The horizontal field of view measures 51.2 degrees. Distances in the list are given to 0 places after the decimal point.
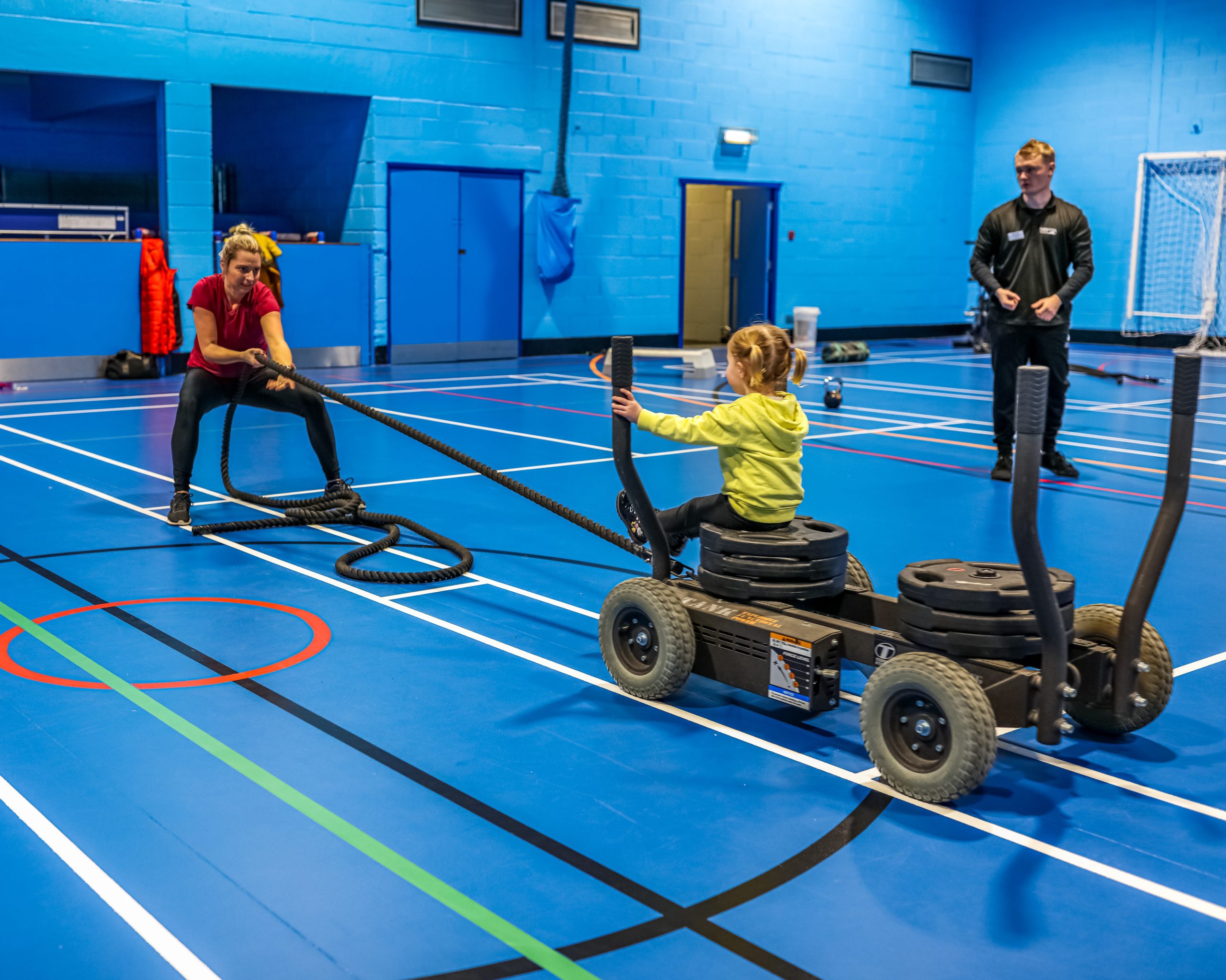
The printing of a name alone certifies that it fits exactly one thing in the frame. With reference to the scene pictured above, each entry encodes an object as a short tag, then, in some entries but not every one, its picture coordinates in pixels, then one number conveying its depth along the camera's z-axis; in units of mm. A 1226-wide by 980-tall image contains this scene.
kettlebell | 12055
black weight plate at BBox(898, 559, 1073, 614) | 3369
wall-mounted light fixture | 19172
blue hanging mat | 17297
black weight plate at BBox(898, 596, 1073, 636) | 3373
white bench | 15086
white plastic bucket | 19828
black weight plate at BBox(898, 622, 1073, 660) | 3385
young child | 4062
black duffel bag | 14133
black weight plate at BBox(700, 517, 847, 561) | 3951
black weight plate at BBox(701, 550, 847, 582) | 3957
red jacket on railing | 14281
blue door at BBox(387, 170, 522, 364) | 16297
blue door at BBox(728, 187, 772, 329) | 20531
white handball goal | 19547
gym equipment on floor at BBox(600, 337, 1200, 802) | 3217
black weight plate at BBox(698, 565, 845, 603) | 3965
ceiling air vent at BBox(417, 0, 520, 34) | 16016
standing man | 8258
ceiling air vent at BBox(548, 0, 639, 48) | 17219
